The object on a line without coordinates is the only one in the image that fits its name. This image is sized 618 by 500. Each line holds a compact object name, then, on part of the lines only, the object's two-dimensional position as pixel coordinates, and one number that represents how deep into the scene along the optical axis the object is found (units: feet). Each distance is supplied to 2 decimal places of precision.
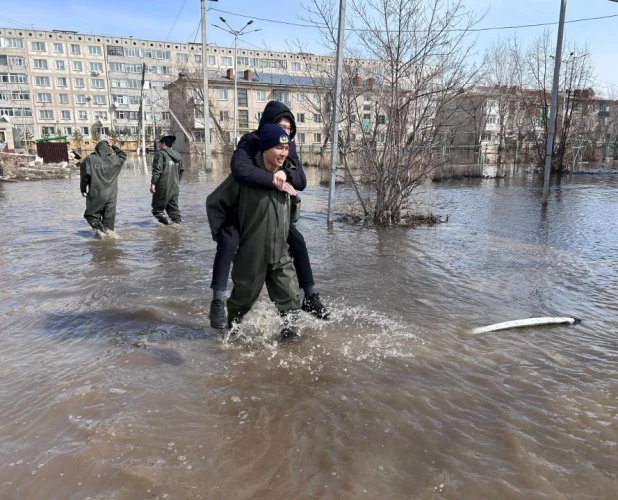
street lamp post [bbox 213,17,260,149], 108.75
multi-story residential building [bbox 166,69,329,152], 196.54
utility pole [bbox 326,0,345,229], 30.60
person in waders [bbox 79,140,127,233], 28.48
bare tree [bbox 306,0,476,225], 30.37
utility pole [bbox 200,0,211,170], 89.15
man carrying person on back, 11.82
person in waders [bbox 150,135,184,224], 31.71
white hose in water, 14.42
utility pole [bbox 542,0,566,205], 45.73
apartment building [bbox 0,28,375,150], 250.78
